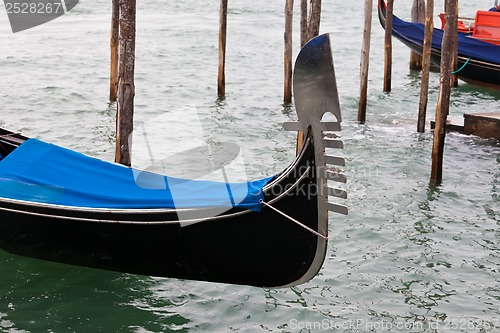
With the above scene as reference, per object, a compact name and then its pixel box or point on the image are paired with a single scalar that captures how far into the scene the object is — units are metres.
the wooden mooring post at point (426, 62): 15.43
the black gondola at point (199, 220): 7.82
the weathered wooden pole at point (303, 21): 14.95
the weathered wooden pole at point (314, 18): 12.31
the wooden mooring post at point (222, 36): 18.25
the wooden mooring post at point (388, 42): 18.88
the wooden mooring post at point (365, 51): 16.54
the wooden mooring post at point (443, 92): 12.75
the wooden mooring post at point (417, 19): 23.61
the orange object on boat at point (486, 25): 21.21
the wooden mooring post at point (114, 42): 16.12
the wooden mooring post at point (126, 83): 10.82
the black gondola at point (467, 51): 19.94
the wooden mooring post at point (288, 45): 17.25
